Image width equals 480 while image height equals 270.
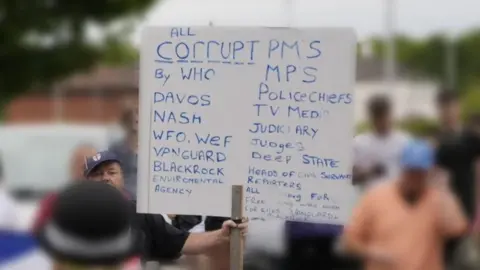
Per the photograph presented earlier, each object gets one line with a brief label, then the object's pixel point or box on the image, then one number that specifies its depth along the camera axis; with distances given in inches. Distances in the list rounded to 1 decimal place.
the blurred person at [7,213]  373.7
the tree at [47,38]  1146.0
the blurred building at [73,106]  2369.6
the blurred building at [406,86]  3004.4
